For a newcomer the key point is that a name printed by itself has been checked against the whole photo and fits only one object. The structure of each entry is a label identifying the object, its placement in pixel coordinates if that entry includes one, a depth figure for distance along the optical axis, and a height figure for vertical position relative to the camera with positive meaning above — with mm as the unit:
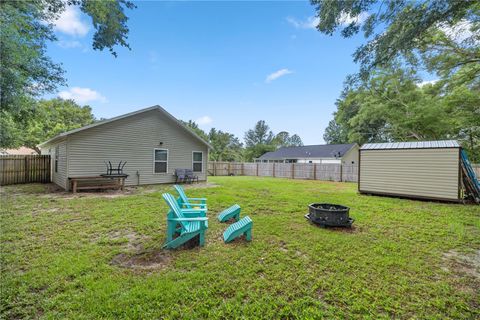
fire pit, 4410 -1153
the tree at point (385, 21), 3379 +2447
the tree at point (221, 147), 35531 +2357
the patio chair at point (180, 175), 11938 -841
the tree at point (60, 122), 18000 +3749
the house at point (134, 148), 8898 +545
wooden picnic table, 8406 -1035
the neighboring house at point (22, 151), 25906 +815
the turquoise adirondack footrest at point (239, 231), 3641 -1220
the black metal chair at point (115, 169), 9523 -431
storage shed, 7473 -225
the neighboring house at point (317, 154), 23984 +1003
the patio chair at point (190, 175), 12198 -854
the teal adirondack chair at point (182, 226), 3273 -1076
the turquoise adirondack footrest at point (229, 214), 4863 -1222
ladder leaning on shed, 7457 -538
